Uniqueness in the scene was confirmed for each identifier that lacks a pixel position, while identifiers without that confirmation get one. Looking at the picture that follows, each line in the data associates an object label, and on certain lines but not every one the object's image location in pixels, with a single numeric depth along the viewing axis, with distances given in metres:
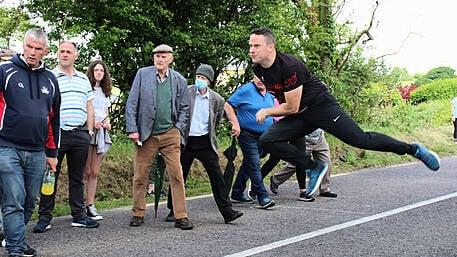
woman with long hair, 8.81
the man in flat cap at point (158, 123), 7.98
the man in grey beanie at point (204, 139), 8.33
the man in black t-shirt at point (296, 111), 7.18
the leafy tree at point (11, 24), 13.83
